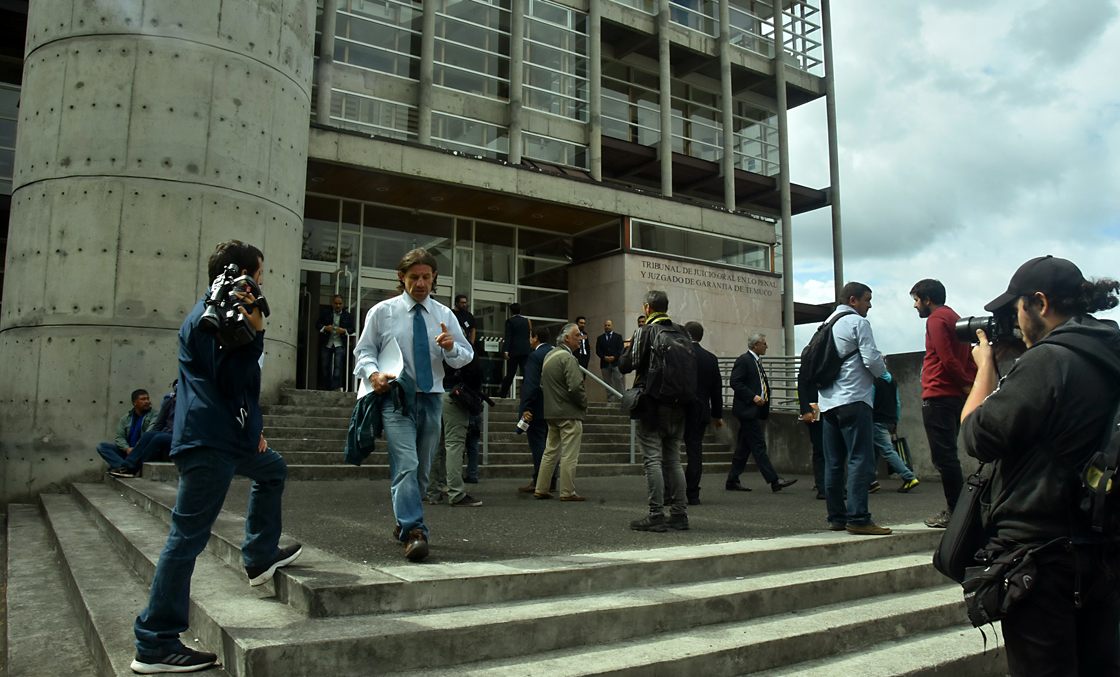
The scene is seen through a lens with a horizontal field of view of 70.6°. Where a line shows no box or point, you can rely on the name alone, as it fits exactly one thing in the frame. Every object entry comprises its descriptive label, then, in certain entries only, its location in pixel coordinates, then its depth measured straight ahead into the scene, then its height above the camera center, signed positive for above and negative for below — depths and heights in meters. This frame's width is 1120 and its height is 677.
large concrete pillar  9.74 +2.72
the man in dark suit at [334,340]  14.14 +1.46
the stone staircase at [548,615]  3.10 -0.87
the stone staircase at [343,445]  9.22 -0.30
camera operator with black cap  2.10 -0.17
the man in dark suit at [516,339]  12.61 +1.35
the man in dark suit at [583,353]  15.30 +1.37
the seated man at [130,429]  9.27 -0.11
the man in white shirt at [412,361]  4.27 +0.35
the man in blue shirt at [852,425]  5.36 +0.01
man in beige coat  7.48 +0.20
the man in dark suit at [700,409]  7.85 +0.17
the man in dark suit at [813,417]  6.97 +0.08
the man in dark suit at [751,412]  9.19 +0.15
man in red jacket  5.61 +0.26
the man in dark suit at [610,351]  14.91 +1.37
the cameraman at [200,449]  3.02 -0.12
